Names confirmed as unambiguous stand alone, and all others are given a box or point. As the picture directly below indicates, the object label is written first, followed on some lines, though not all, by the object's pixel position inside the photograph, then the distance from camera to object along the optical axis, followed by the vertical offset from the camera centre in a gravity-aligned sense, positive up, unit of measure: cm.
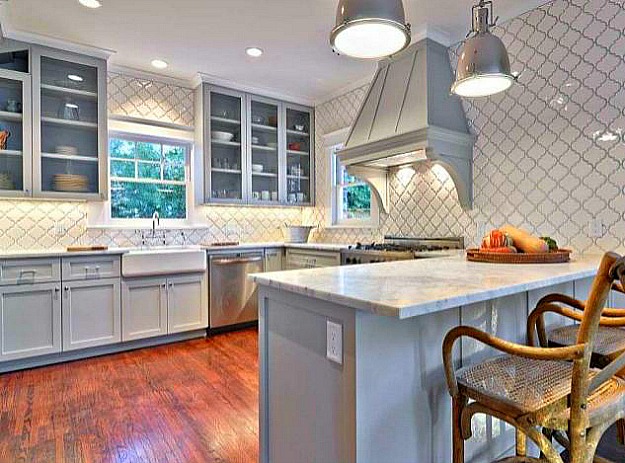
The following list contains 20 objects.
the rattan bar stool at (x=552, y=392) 107 -51
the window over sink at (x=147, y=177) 401 +63
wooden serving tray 195 -15
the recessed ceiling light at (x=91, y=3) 275 +171
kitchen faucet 407 +14
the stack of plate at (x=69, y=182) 346 +48
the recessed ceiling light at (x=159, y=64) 378 +173
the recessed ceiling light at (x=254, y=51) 353 +173
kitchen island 116 -44
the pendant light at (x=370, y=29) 139 +81
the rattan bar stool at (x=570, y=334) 153 -47
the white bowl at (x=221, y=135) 438 +115
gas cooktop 315 -16
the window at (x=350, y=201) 433 +38
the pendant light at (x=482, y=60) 181 +83
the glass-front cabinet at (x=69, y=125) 338 +103
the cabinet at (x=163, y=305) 347 -70
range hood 297 +94
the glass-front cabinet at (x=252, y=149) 429 +103
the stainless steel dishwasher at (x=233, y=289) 396 -61
